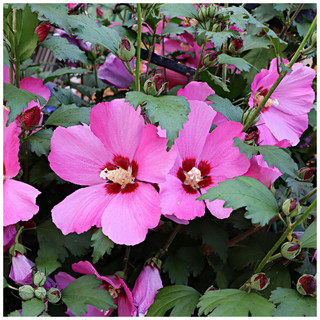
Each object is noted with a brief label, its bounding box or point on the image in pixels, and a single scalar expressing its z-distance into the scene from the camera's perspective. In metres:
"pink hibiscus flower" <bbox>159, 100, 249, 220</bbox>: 0.51
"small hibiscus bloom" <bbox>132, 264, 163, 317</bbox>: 0.55
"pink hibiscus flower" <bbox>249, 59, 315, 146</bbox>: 0.61
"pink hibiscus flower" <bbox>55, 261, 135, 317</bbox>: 0.54
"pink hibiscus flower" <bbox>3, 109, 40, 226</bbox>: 0.49
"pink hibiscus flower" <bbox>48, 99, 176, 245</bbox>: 0.48
